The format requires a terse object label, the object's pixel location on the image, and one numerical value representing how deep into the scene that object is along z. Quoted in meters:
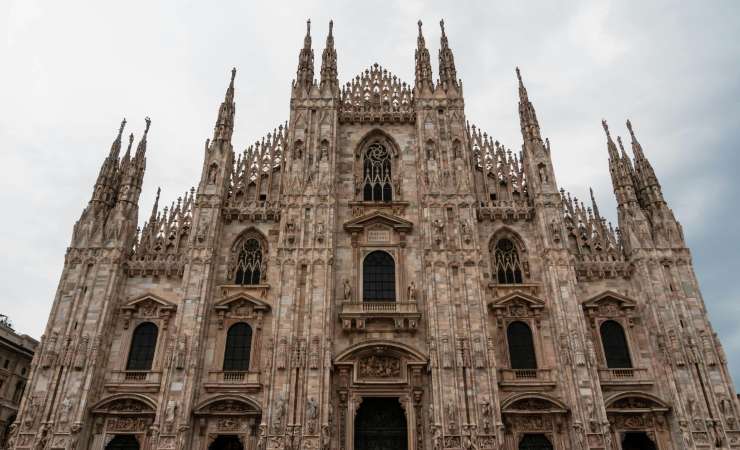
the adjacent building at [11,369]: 33.75
